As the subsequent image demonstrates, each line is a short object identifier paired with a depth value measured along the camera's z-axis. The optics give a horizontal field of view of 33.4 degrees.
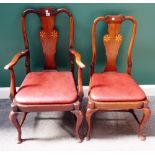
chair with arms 1.76
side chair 1.79
